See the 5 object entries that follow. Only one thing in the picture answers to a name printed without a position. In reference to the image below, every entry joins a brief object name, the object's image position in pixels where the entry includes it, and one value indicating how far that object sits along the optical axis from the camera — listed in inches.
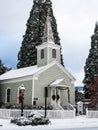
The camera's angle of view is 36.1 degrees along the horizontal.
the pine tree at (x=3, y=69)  933.7
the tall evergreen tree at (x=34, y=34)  930.1
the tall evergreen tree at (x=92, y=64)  846.1
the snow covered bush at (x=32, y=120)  390.3
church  636.1
